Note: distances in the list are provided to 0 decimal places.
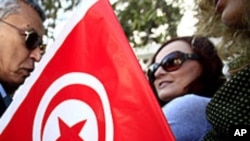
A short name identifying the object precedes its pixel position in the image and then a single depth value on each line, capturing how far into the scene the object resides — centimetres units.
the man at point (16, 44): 150
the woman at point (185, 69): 168
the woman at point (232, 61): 100
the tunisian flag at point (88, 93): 104
